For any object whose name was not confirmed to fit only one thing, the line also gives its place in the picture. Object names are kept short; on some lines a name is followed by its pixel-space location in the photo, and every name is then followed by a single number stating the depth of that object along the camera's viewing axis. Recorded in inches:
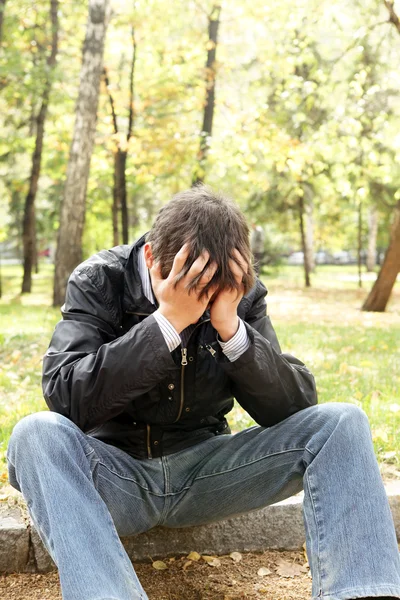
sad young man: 80.0
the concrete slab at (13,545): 106.8
